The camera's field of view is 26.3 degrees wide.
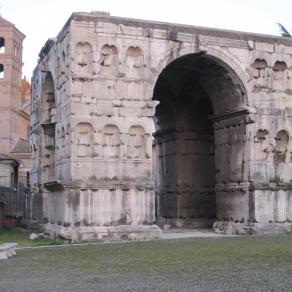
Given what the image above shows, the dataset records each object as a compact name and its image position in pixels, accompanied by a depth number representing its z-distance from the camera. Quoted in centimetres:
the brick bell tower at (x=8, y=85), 5481
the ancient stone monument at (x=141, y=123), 2130
